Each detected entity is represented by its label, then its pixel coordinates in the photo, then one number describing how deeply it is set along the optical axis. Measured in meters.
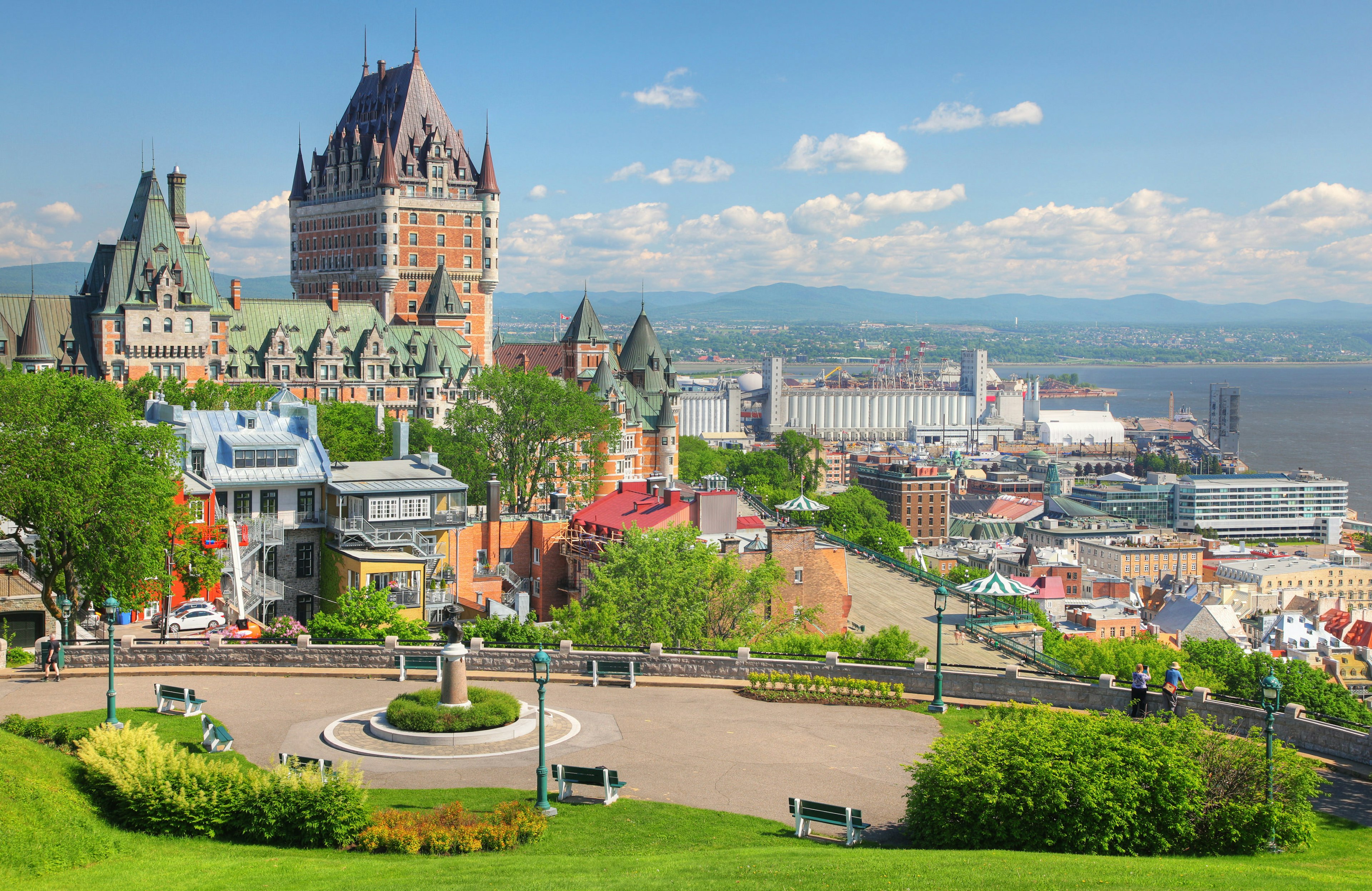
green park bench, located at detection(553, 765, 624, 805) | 21.14
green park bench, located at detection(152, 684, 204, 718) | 26.06
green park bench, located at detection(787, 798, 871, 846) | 19.36
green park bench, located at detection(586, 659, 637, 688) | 30.11
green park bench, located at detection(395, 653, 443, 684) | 30.14
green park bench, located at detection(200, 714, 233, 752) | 23.25
